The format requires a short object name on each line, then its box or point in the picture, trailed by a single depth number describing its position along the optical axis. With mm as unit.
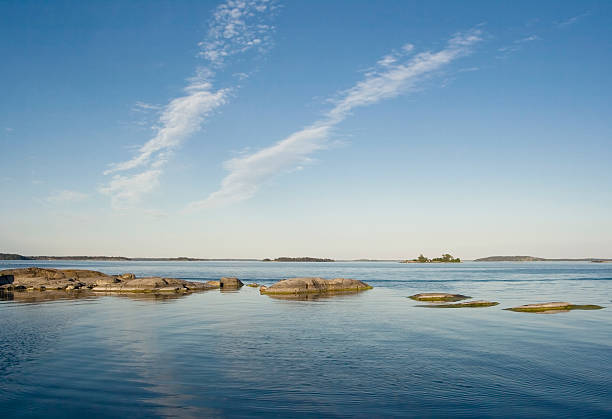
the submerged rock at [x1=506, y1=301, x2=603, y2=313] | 32750
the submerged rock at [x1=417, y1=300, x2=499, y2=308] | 36088
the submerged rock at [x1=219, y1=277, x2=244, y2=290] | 61269
